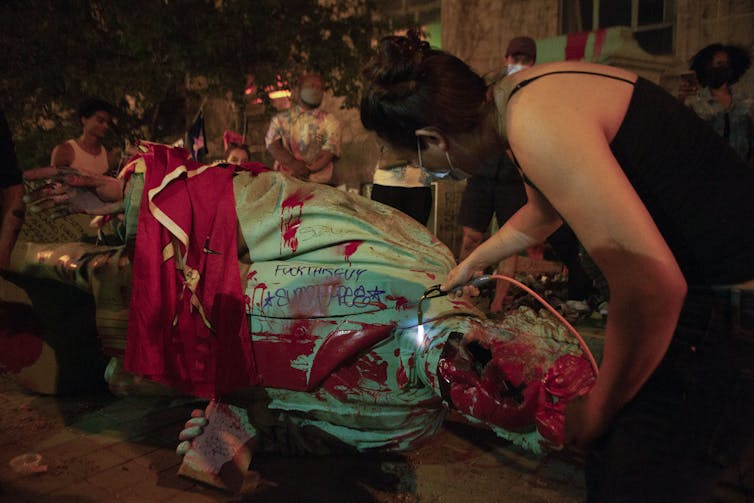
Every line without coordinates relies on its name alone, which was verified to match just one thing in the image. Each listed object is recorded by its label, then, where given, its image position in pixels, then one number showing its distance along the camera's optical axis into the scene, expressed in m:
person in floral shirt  5.12
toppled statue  2.32
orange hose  1.61
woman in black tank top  1.13
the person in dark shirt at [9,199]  2.84
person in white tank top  4.62
